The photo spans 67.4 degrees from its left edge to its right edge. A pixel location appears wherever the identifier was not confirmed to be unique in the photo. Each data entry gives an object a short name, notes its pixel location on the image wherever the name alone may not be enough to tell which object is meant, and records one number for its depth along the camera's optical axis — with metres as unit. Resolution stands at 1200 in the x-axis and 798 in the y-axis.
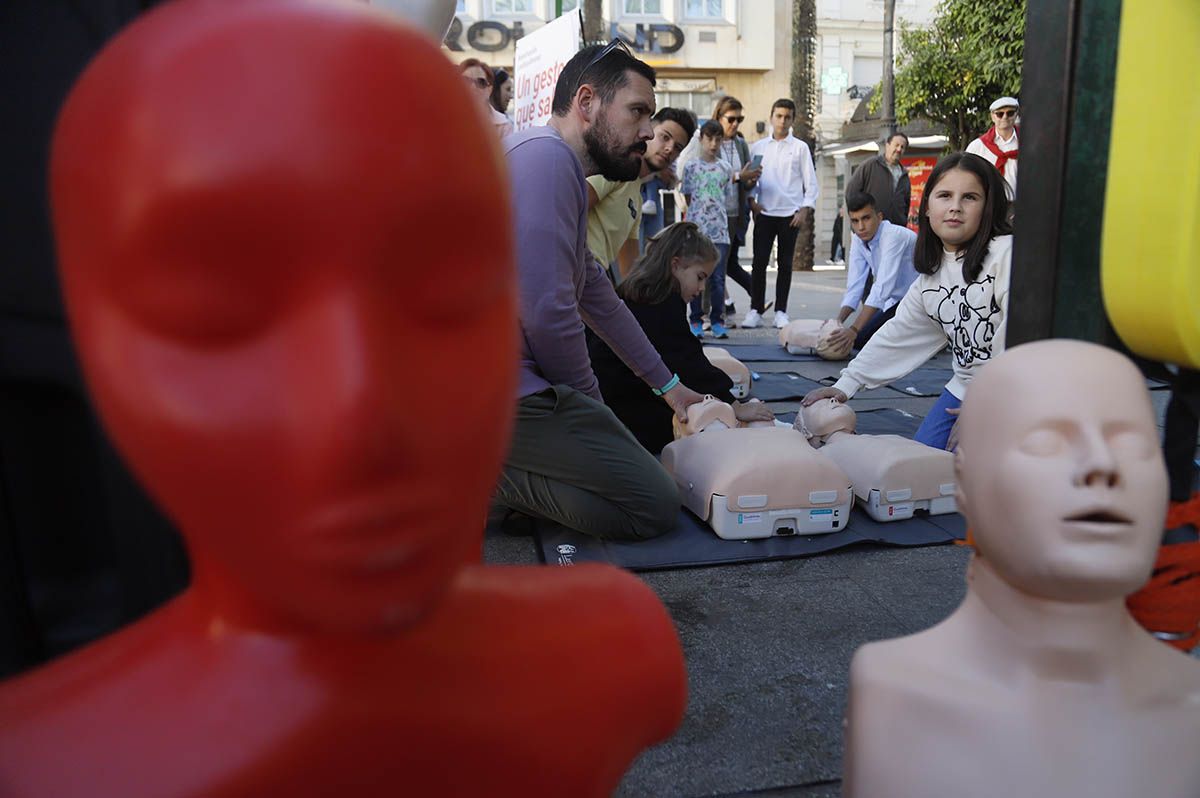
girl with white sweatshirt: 3.29
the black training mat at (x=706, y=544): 2.73
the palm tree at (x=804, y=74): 14.69
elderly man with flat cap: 5.99
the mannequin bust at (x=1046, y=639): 1.00
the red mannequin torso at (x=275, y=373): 0.62
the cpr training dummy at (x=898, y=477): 3.03
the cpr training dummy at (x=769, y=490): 2.85
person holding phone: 7.40
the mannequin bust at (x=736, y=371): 4.89
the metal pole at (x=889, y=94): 13.66
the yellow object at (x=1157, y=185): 1.24
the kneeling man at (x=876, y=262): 5.65
